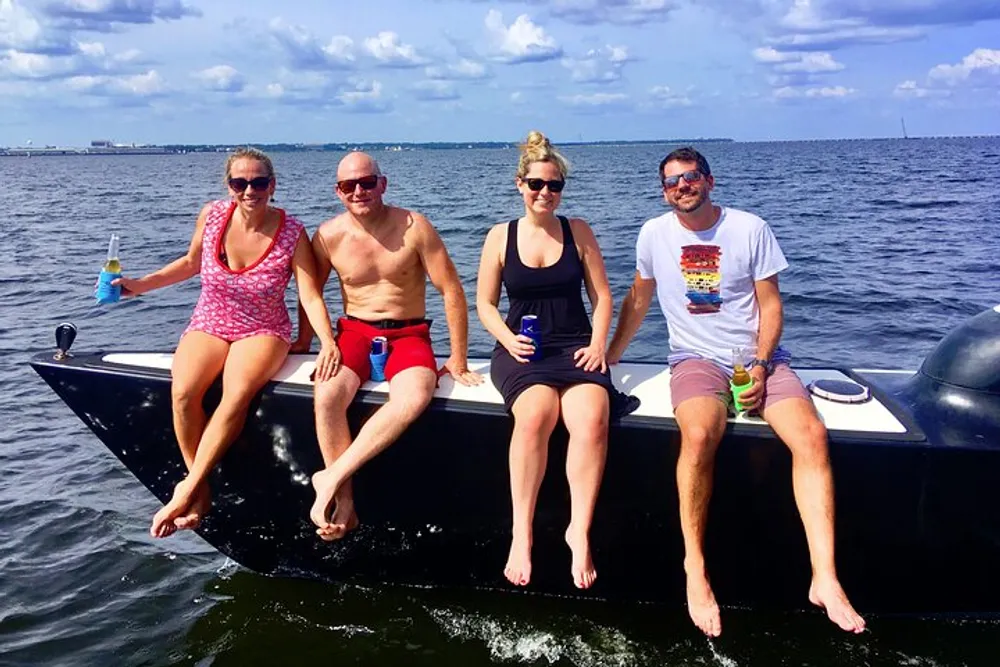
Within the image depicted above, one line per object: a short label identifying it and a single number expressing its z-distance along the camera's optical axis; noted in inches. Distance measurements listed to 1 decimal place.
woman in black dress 167.9
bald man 181.3
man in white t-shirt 161.8
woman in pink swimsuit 185.6
